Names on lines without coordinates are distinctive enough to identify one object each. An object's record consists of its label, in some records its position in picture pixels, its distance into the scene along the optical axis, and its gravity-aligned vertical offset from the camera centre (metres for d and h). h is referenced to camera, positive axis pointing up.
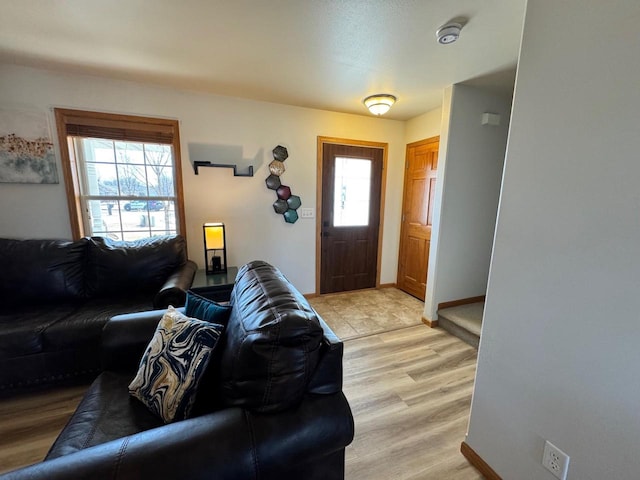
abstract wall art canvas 2.29 +0.35
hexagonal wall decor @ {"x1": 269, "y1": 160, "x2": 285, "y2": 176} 3.09 +0.31
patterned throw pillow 1.06 -0.73
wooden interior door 3.27 -0.23
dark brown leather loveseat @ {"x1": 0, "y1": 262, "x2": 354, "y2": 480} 0.72 -0.71
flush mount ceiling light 2.65 +0.94
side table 2.36 -0.83
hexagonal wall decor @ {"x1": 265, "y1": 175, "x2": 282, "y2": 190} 3.12 +0.15
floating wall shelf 2.77 +0.28
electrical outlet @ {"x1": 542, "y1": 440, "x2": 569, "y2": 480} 1.05 -1.05
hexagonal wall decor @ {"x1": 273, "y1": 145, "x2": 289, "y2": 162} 3.08 +0.47
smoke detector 1.59 +1.01
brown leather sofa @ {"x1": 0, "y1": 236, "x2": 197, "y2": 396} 1.72 -0.83
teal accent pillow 1.32 -0.60
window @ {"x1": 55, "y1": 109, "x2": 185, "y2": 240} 2.48 +0.16
